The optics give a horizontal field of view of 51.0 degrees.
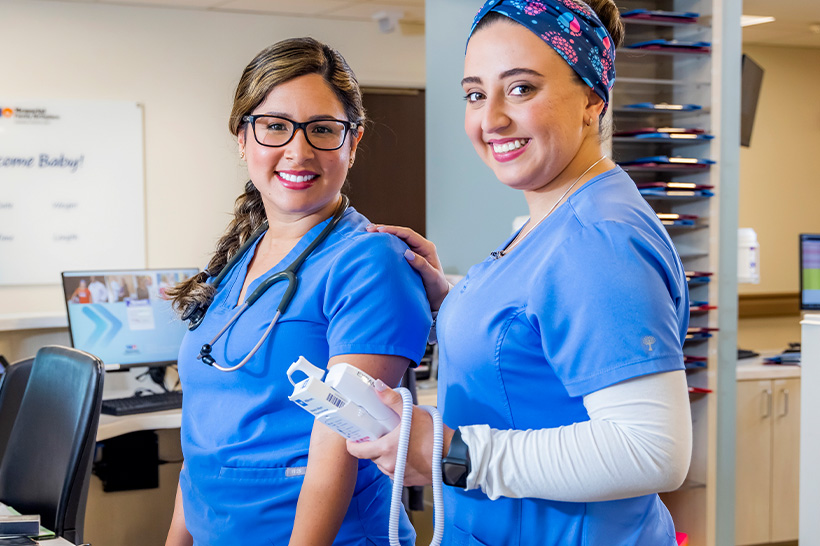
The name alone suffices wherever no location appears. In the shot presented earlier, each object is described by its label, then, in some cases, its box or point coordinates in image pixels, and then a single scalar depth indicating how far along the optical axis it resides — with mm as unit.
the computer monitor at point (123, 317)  3064
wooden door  5855
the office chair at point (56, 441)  1980
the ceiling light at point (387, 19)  5496
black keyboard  2910
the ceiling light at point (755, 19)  4941
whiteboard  5016
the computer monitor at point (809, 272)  4098
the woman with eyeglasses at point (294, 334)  1162
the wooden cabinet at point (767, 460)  3637
